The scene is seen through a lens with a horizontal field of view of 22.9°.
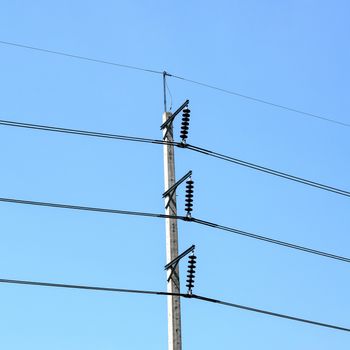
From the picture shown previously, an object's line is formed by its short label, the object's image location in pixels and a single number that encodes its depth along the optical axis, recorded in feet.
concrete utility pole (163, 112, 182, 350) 71.05
